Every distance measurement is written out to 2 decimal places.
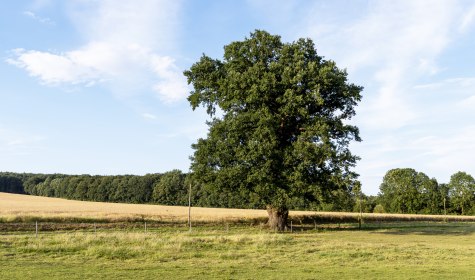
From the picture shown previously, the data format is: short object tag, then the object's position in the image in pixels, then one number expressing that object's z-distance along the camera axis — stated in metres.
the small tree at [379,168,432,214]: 119.06
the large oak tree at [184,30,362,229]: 40.81
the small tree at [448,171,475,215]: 119.06
